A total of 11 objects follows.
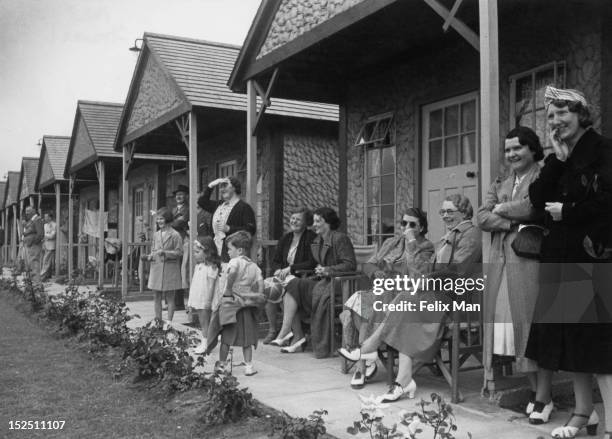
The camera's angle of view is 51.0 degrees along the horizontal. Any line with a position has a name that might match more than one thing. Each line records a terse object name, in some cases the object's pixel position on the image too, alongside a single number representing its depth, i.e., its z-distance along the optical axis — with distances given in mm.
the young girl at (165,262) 8453
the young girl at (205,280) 6684
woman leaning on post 4227
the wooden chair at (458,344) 4625
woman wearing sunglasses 5254
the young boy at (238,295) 5723
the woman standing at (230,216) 7547
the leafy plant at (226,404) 4188
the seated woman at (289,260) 7023
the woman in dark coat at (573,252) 3602
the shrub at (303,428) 3424
